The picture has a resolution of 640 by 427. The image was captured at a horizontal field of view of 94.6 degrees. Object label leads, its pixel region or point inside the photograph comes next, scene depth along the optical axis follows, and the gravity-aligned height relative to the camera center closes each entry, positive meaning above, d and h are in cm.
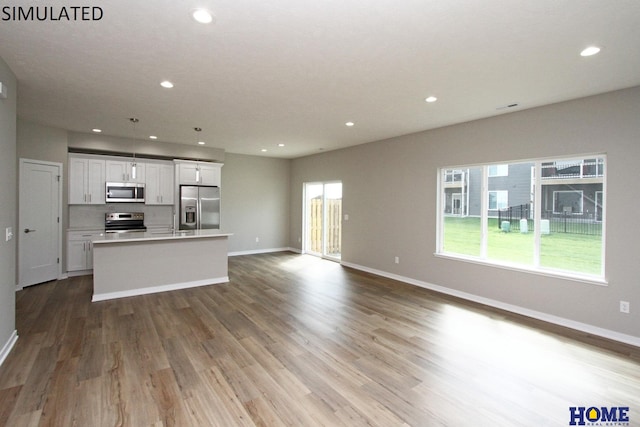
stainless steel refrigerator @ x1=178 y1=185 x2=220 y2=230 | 682 +6
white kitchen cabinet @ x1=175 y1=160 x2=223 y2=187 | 679 +88
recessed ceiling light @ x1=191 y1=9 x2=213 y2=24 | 205 +138
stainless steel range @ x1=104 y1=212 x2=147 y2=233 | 618 -28
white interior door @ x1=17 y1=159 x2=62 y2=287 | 496 -25
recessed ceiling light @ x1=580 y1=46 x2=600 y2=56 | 248 +139
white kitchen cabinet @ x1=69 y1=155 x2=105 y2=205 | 574 +56
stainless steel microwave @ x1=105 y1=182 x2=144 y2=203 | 608 +35
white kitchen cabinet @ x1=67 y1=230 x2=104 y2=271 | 571 -81
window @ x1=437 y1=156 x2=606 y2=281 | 366 -4
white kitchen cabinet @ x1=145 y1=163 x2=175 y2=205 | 653 +58
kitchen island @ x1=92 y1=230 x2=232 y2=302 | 450 -88
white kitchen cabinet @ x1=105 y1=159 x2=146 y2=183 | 610 +81
